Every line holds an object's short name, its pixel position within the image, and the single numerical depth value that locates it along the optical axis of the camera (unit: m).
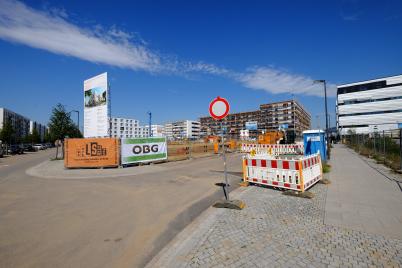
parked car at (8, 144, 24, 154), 37.69
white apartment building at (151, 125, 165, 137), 95.19
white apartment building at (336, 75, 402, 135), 69.12
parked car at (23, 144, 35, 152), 48.66
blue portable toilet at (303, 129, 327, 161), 14.26
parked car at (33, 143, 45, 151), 52.52
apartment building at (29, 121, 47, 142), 144.25
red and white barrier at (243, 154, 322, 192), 7.08
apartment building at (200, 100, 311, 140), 114.62
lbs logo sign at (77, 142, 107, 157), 15.16
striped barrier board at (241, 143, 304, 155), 22.98
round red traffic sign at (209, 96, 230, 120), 6.12
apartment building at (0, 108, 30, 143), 102.17
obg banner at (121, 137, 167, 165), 15.46
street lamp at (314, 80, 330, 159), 17.34
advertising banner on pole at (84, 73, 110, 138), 21.36
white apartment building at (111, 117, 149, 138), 118.62
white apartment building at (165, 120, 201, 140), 162.62
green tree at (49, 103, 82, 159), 24.77
